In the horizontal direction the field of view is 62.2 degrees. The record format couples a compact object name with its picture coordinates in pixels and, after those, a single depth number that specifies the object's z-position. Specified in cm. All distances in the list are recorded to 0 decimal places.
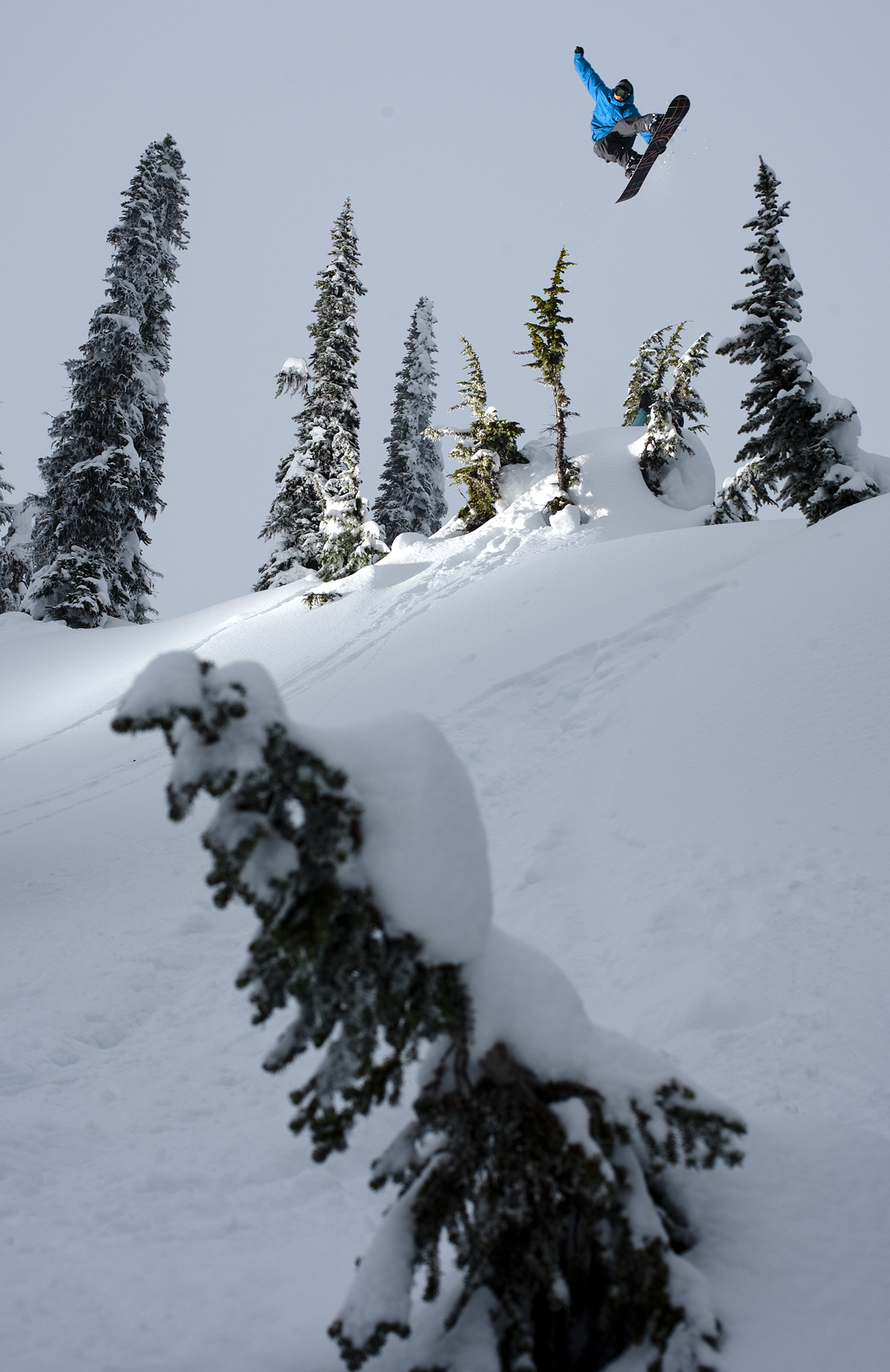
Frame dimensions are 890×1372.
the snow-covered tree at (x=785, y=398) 1678
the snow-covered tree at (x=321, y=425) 2481
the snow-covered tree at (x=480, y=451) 2445
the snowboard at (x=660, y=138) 1373
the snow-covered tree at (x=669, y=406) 2480
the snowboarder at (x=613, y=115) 1421
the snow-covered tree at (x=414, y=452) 3372
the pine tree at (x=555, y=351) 2338
